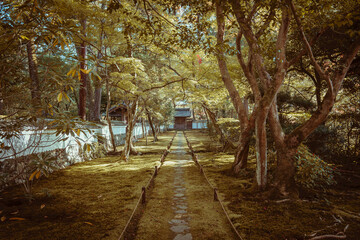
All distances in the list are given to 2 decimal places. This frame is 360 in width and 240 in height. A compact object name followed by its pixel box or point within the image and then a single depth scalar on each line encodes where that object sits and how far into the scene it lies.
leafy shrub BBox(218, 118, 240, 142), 13.99
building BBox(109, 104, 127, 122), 26.83
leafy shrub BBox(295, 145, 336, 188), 5.63
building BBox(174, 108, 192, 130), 49.03
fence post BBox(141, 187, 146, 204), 5.50
